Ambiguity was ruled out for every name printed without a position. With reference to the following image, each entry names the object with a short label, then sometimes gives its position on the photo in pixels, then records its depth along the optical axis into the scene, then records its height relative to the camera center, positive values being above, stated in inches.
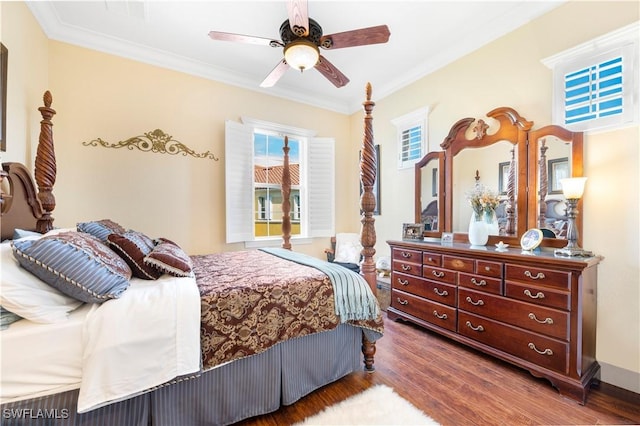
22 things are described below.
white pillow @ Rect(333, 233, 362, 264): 154.7 -21.8
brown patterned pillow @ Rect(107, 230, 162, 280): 61.4 -10.4
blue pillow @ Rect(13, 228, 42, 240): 63.6 -5.7
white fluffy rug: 59.2 -47.4
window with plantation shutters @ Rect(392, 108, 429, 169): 128.1 +38.7
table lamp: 74.2 +0.5
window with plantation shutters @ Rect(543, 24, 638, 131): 71.9 +38.5
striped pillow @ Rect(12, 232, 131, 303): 43.4 -9.8
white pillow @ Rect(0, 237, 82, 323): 40.1 -13.5
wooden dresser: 68.3 -28.8
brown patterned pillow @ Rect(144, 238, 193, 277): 62.0 -12.4
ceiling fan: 74.0 +51.4
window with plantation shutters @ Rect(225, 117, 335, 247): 136.6 +17.3
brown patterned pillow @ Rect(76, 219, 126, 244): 69.4 -5.0
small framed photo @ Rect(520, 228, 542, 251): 81.9 -8.5
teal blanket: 70.6 -23.0
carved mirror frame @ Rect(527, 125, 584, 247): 80.7 +14.6
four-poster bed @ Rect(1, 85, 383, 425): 41.9 -26.6
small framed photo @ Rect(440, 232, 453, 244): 109.9 -10.9
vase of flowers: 96.8 -1.7
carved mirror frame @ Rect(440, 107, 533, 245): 91.8 +27.1
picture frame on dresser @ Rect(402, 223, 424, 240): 119.0 -8.7
